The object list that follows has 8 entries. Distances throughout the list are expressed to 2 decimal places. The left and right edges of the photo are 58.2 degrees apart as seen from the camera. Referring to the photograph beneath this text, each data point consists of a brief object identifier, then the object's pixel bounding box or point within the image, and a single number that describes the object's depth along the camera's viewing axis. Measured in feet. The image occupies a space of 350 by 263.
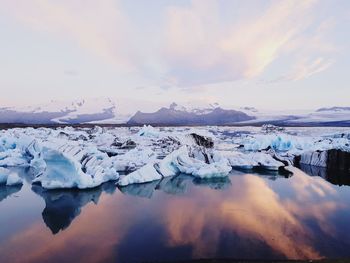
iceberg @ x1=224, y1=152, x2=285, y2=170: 43.17
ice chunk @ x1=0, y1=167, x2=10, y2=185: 31.37
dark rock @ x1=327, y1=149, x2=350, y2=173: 41.78
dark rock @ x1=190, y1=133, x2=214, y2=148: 57.36
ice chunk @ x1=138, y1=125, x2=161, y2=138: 76.26
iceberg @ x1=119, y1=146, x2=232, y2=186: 32.86
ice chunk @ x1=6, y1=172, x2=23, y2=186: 31.32
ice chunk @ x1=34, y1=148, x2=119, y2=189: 28.76
